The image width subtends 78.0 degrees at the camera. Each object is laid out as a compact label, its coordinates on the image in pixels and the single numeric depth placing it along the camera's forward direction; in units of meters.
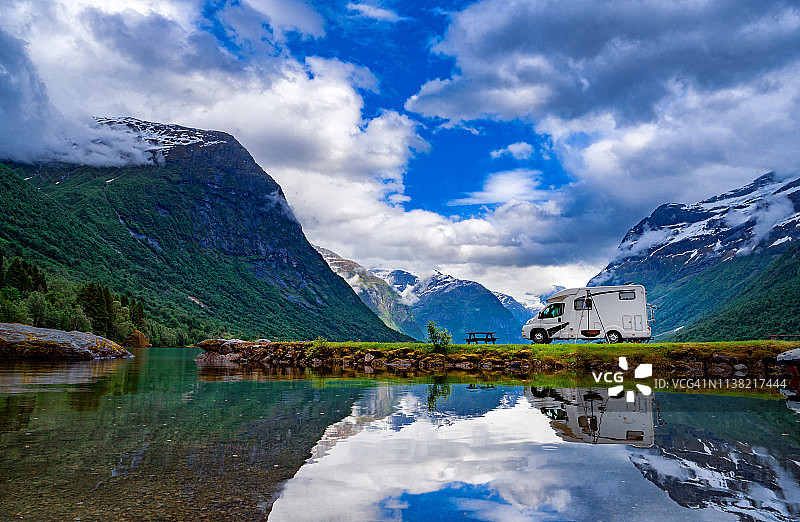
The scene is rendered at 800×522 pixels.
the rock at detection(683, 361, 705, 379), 28.60
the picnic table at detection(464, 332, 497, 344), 40.81
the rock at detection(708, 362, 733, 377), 28.41
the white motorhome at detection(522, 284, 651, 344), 35.59
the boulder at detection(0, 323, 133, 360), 43.06
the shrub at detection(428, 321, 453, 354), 37.59
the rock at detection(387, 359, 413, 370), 36.89
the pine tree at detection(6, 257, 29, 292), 100.12
